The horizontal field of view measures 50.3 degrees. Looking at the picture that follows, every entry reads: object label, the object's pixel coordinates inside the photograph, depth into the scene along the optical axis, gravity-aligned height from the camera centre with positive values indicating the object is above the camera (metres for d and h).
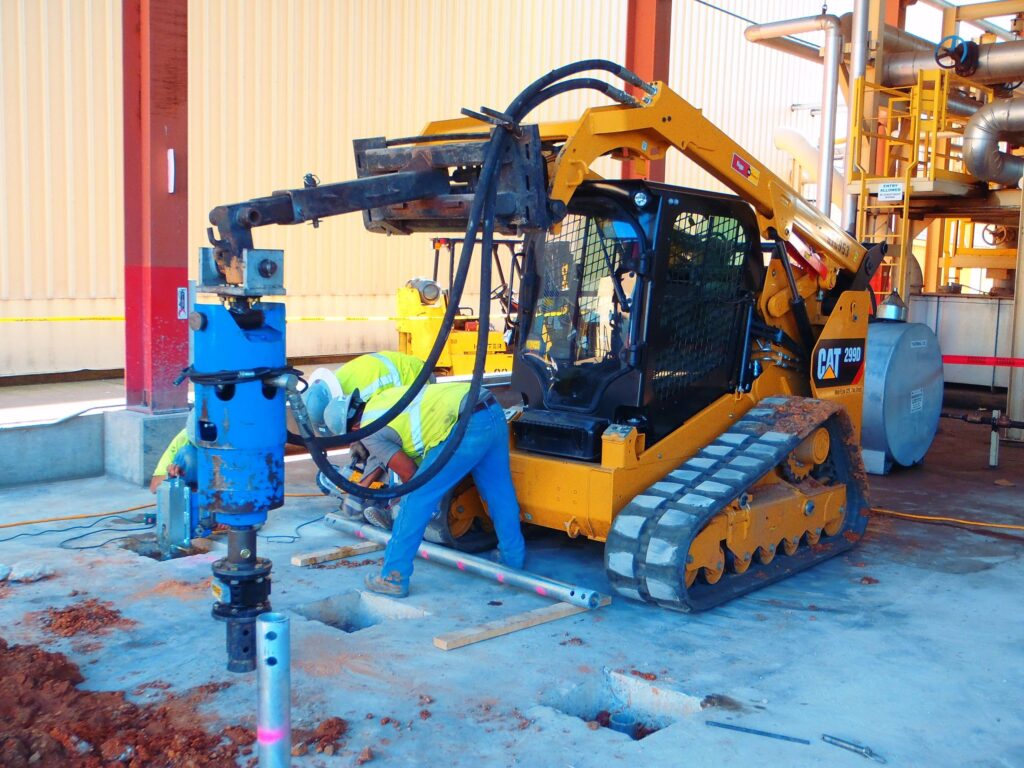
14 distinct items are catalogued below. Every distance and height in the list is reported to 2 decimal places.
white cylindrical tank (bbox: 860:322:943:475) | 9.84 -0.89
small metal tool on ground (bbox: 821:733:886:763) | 4.35 -1.82
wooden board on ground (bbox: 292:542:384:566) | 6.89 -1.73
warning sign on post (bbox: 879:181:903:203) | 13.37 +1.29
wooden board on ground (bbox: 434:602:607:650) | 5.48 -1.77
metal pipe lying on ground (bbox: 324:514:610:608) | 6.13 -1.70
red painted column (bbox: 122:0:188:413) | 8.98 +0.79
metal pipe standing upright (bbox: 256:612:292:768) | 3.36 -1.28
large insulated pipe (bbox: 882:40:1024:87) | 14.46 +3.14
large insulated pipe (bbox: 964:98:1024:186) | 13.67 +2.06
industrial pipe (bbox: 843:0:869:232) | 13.52 +3.01
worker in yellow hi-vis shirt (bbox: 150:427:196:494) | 4.73 -0.80
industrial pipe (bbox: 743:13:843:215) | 13.89 +2.79
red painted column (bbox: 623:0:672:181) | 11.52 +2.68
